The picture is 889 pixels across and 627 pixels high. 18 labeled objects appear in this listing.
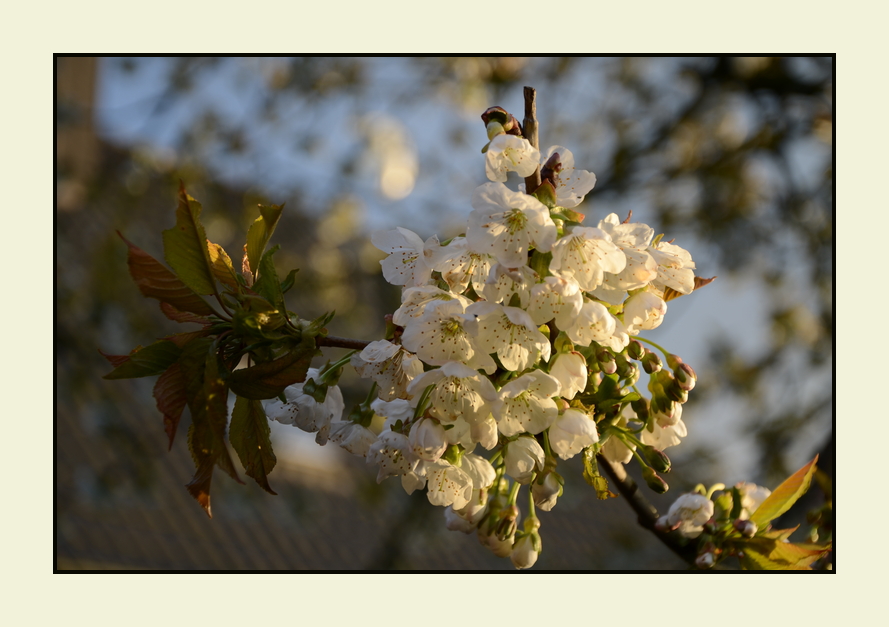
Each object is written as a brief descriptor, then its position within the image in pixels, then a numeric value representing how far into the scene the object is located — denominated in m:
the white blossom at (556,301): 0.78
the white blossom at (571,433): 0.80
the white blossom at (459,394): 0.79
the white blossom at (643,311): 0.81
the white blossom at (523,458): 0.81
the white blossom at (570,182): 0.81
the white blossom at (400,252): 0.83
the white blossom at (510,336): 0.78
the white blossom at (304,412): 0.84
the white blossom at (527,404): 0.79
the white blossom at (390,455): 0.82
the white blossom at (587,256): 0.79
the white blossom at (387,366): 0.81
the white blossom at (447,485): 0.82
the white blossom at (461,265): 0.80
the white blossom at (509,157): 0.80
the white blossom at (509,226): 0.78
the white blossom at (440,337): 0.79
